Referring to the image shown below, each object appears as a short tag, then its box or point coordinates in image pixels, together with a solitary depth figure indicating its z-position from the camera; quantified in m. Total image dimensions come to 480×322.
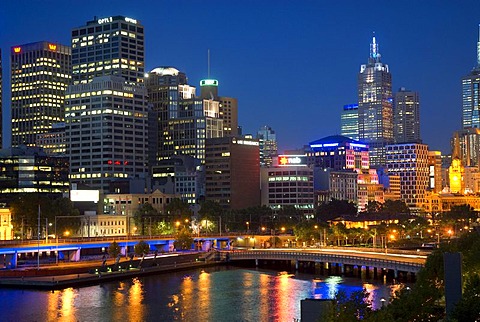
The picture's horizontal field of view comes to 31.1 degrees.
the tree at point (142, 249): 166.88
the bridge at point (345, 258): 140.00
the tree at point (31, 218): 197.75
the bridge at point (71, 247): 157.75
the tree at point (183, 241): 189.75
